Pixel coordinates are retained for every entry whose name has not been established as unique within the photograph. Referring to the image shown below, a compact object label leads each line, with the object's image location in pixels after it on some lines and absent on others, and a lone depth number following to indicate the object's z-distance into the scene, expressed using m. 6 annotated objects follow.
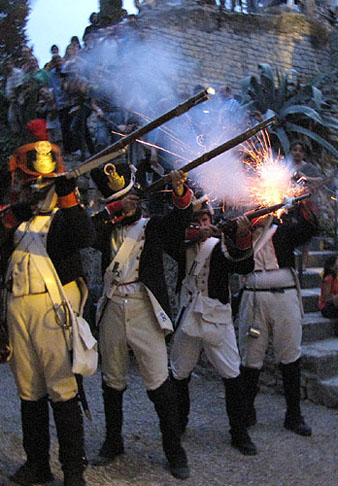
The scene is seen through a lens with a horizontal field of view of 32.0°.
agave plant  10.32
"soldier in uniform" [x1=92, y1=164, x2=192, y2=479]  3.70
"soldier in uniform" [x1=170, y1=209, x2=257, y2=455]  4.10
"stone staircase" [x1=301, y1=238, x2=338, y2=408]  5.11
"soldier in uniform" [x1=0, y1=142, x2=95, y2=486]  3.21
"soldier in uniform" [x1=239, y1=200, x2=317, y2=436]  4.49
